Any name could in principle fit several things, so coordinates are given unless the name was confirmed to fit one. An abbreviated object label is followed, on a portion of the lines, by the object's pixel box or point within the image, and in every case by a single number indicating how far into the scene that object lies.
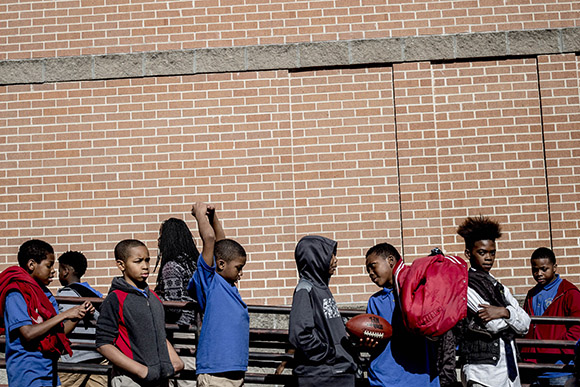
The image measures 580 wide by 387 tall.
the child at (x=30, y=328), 5.21
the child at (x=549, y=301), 6.49
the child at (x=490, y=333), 5.28
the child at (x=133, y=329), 4.92
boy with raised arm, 5.43
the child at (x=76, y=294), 6.34
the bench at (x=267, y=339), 6.00
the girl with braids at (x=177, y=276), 6.27
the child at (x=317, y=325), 5.22
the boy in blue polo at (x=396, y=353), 5.33
